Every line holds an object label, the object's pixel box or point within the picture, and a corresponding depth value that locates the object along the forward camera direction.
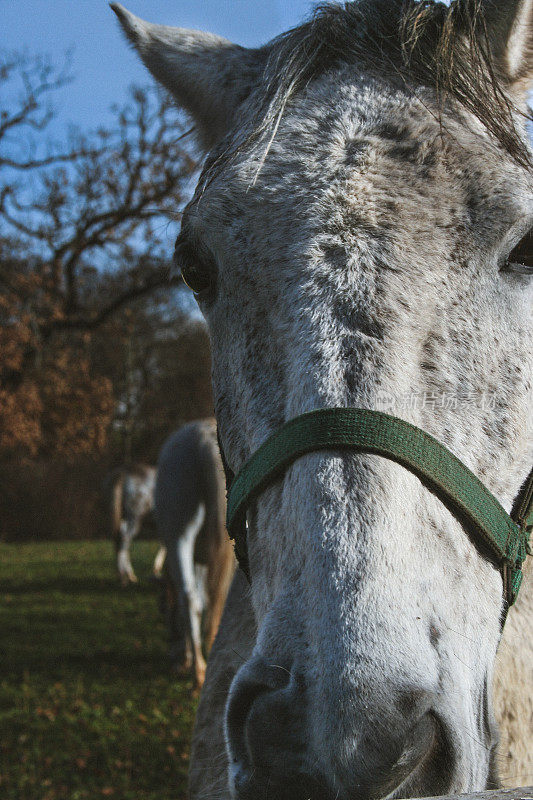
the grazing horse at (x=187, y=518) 6.89
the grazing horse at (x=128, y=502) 14.44
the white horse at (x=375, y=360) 1.12
